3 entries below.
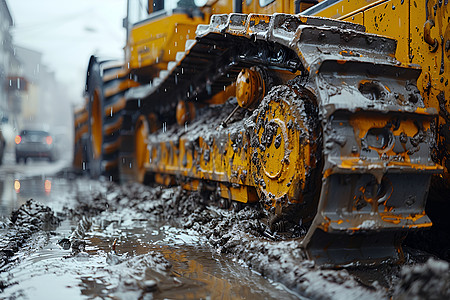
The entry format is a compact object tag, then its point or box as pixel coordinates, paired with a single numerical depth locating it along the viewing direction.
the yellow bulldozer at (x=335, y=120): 2.30
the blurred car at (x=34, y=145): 19.02
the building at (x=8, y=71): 32.70
